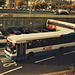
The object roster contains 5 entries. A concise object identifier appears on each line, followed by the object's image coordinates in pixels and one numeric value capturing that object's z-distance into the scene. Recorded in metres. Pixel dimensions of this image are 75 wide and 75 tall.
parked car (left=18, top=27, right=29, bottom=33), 23.37
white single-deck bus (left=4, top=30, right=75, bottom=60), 11.66
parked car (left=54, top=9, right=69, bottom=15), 43.75
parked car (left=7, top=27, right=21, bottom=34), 21.84
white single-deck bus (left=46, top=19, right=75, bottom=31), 23.55
